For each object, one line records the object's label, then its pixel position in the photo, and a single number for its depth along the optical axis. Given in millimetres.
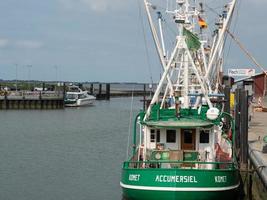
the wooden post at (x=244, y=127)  26188
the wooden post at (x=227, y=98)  36194
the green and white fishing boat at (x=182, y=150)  21109
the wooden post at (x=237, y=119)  29938
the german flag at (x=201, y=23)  37203
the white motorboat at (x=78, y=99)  103562
